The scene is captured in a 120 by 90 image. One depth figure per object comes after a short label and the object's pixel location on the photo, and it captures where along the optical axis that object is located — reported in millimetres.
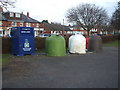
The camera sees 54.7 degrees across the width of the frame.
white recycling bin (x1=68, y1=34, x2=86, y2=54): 8571
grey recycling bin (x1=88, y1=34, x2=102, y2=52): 9623
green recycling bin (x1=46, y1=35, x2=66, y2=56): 7781
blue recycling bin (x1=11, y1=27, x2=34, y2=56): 7817
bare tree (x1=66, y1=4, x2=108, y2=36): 29860
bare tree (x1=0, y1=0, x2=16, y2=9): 8710
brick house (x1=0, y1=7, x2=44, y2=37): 30742
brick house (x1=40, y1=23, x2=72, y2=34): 52871
